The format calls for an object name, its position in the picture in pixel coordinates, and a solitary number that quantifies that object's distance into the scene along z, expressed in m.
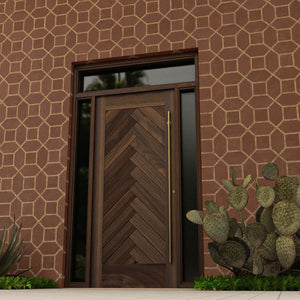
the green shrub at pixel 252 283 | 3.20
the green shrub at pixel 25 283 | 3.83
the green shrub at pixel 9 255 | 4.15
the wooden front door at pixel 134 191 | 4.48
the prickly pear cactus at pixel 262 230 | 3.32
